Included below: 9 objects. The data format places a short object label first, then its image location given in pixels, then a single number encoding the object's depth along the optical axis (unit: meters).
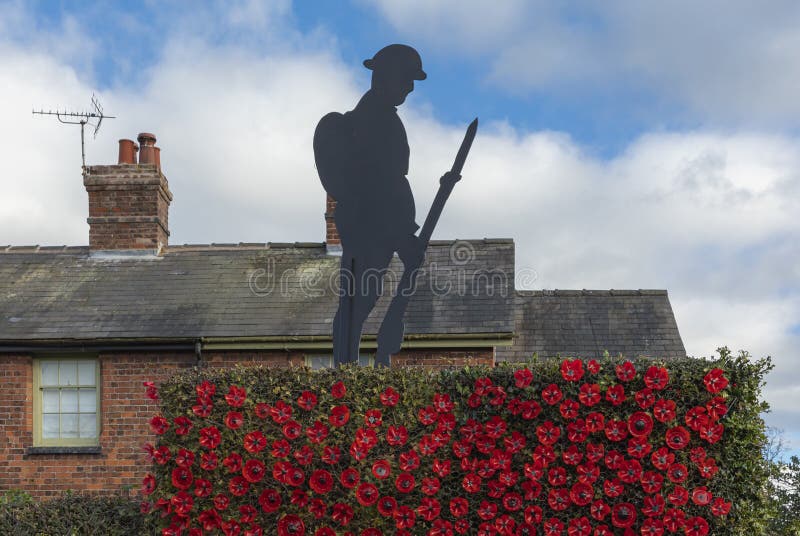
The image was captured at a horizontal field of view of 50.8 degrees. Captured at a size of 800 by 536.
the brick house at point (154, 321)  14.14
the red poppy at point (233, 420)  6.44
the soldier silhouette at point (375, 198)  7.83
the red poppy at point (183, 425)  6.56
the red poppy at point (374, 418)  6.32
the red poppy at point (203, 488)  6.49
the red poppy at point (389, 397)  6.35
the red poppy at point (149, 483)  6.72
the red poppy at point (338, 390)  6.41
